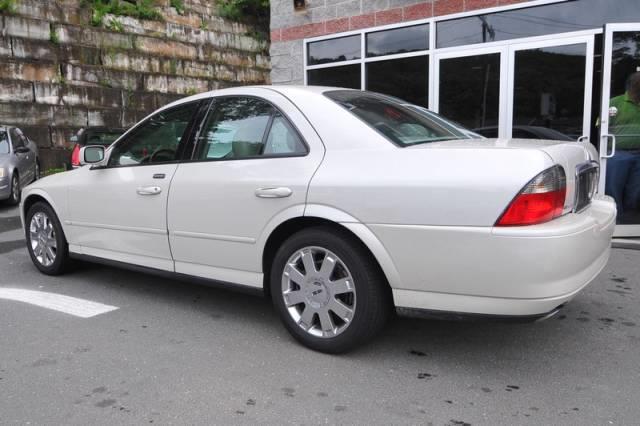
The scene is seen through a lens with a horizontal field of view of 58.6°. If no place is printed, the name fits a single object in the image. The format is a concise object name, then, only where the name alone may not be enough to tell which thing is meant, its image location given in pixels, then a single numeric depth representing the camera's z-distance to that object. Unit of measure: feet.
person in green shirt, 20.76
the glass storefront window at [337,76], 29.71
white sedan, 9.12
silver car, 32.78
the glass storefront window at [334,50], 29.40
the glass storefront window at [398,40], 26.86
